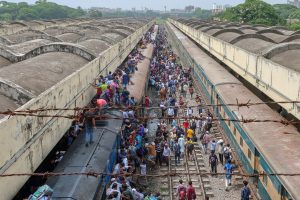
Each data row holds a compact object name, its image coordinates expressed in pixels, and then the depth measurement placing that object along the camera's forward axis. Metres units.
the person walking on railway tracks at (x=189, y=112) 22.84
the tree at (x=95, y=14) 168.50
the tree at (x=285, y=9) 131.70
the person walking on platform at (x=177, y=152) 17.51
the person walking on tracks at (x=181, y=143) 17.76
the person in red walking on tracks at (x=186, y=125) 20.47
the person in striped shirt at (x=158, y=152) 17.23
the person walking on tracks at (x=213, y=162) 16.23
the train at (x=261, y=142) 9.45
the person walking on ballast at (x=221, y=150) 17.34
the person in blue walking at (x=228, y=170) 14.45
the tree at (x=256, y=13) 72.56
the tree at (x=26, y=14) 116.50
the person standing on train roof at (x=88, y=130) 11.90
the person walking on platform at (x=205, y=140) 18.82
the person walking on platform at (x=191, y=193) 13.23
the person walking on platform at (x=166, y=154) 17.16
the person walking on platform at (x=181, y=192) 13.42
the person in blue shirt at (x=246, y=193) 12.41
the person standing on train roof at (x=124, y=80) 21.23
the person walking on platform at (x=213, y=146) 17.11
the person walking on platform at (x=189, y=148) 18.25
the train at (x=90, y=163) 9.12
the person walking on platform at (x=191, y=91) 29.75
